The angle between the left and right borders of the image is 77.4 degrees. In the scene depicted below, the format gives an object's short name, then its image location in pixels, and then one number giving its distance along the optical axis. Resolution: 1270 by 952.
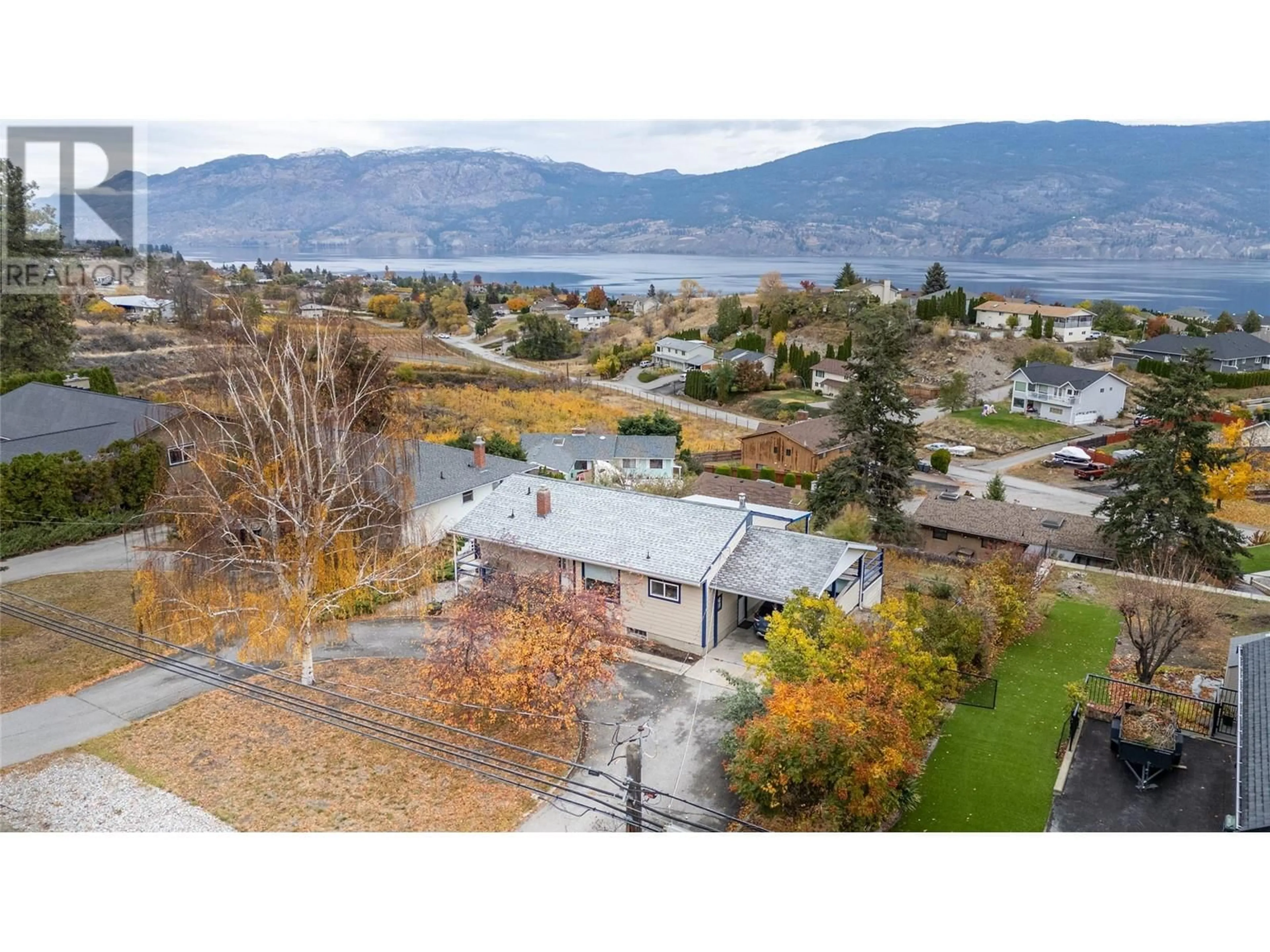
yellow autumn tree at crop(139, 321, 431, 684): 15.82
